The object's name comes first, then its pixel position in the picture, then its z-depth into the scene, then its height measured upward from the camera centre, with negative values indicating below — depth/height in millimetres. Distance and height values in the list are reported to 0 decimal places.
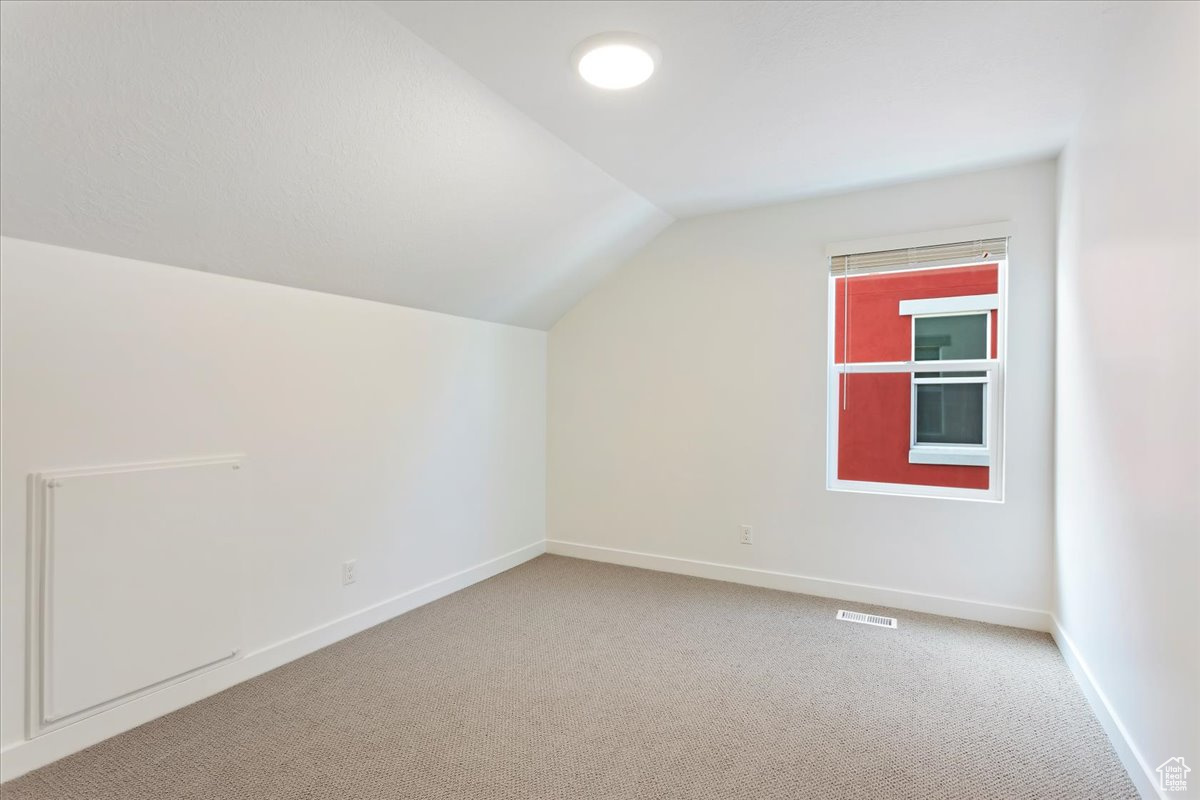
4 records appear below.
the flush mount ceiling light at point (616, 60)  2002 +1209
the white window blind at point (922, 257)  3162 +825
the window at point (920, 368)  3305 +195
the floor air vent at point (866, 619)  3176 -1211
